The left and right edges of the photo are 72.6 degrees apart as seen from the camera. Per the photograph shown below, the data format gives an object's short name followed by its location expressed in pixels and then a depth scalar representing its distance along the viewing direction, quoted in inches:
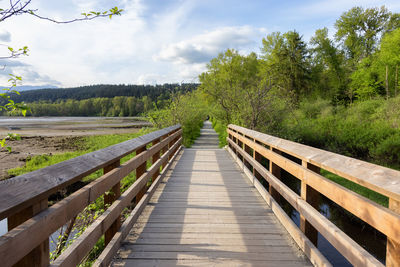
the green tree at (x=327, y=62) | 1366.9
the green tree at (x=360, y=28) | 1291.8
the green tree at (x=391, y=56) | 1016.1
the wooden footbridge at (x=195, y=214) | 54.1
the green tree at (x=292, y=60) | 1200.2
